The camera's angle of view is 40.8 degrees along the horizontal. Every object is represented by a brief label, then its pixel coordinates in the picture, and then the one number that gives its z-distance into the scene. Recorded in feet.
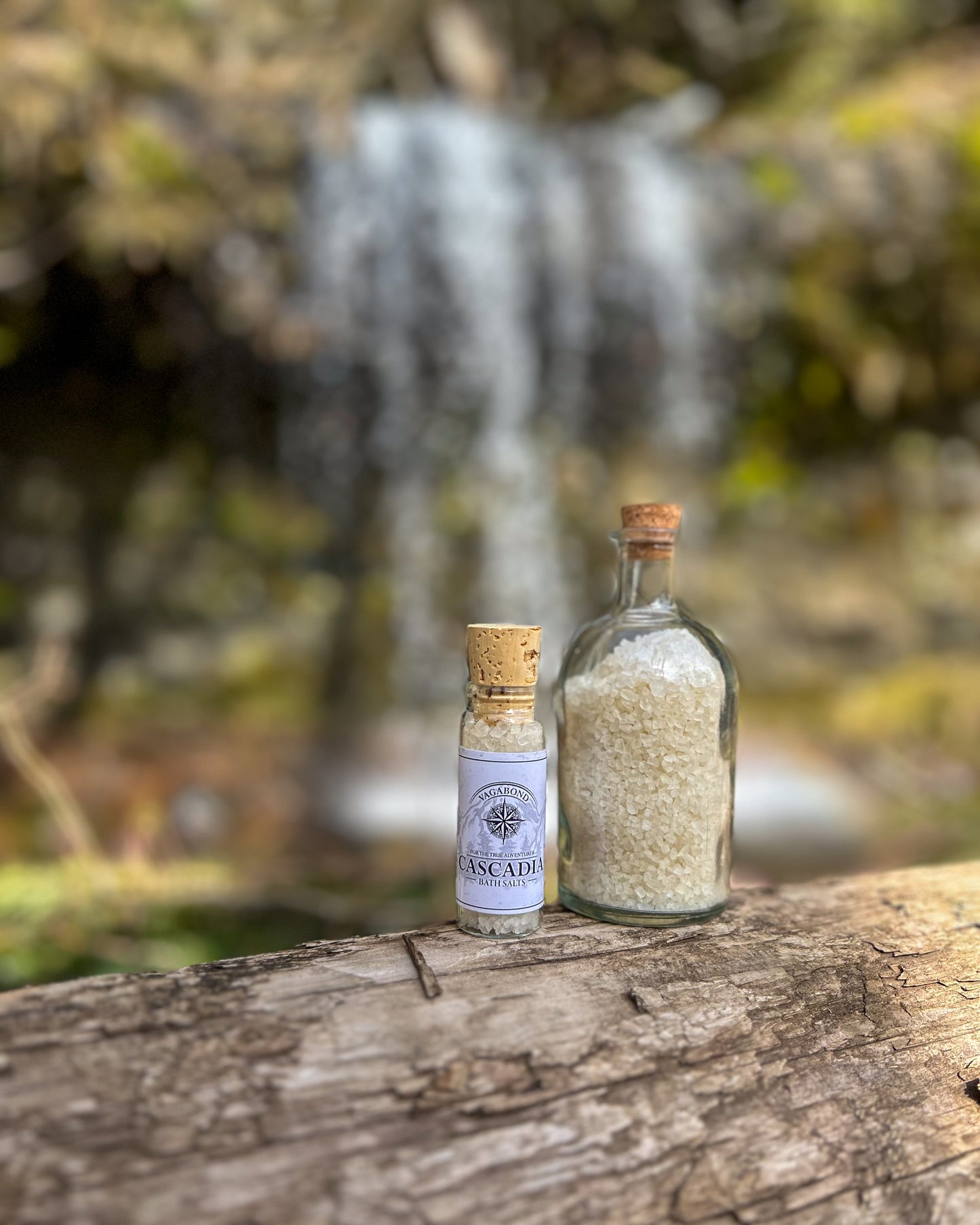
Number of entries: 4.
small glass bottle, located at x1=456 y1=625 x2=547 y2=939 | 1.44
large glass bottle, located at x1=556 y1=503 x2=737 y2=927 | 1.50
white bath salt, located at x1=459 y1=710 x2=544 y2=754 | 1.44
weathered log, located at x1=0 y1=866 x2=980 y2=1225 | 1.14
